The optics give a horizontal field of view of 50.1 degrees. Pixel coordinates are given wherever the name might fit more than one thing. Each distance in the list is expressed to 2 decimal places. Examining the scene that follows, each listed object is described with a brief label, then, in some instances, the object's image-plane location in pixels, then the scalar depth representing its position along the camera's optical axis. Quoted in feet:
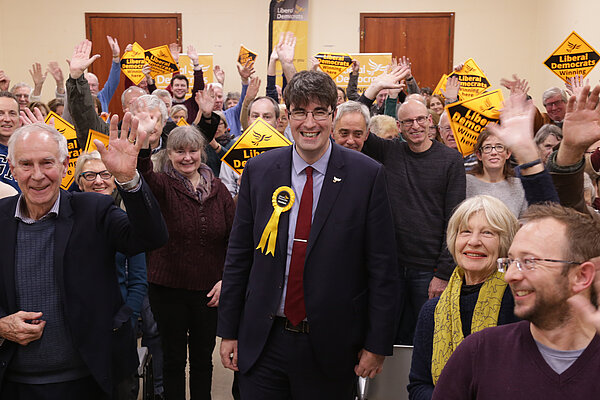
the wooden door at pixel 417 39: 36.60
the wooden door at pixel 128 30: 37.22
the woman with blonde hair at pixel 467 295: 7.03
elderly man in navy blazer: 7.57
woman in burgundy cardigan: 11.04
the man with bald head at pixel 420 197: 11.57
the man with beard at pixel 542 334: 5.05
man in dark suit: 7.66
